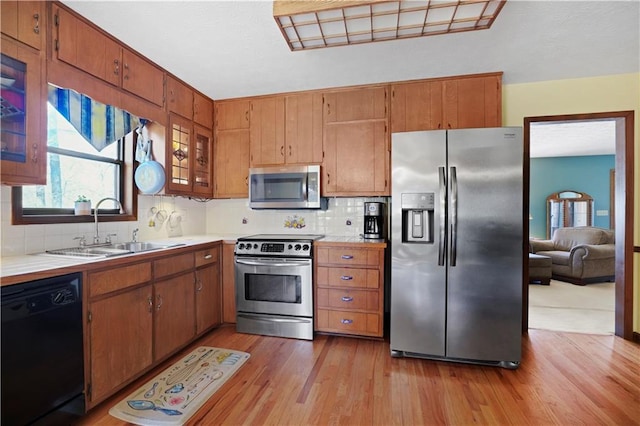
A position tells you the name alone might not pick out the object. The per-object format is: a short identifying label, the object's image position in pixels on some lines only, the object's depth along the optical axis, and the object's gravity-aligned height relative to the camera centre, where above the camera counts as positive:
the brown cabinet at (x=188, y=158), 2.82 +0.54
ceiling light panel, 1.74 +1.21
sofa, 4.69 -0.71
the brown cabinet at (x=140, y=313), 1.77 -0.72
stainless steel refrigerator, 2.25 -0.25
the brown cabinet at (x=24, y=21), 1.55 +1.03
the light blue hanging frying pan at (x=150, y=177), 2.66 +0.30
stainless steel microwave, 3.11 +0.25
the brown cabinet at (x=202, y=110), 3.16 +1.10
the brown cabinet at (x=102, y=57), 1.84 +1.08
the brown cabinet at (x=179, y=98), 2.77 +1.09
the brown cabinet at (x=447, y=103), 2.76 +1.02
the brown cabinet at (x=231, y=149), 3.40 +0.71
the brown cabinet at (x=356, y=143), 3.00 +0.70
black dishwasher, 1.36 -0.69
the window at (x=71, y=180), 2.02 +0.25
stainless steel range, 2.80 -0.71
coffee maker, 2.95 -0.08
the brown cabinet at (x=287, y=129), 3.18 +0.89
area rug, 1.74 -1.17
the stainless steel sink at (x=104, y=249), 1.96 -0.28
